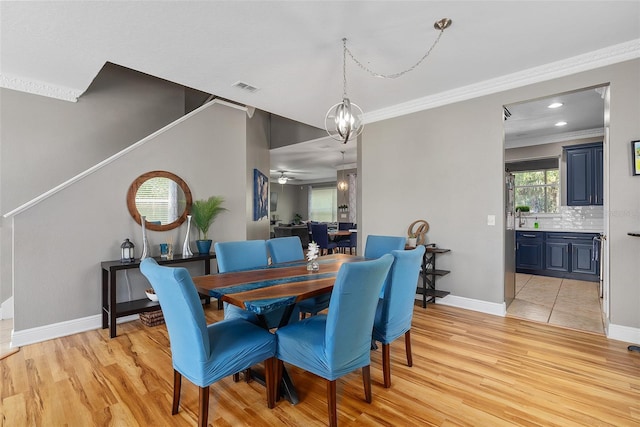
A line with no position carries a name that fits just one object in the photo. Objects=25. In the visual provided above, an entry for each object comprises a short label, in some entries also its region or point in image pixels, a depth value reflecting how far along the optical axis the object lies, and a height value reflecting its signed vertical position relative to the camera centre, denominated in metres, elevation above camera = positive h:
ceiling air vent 3.55 +1.55
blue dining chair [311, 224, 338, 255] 7.23 -0.50
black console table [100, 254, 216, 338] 3.00 -0.89
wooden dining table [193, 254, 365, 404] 1.67 -0.46
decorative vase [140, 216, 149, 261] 3.46 -0.30
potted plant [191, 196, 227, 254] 3.84 -0.01
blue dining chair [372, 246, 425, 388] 2.08 -0.62
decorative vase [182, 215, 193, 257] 3.76 -0.41
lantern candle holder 3.27 -0.40
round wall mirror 3.55 +0.18
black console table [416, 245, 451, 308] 3.83 -0.76
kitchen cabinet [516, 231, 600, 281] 5.21 -0.70
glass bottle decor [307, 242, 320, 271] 2.44 -0.34
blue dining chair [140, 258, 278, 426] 1.53 -0.74
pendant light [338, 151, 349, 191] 9.73 +0.99
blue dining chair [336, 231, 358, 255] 7.67 -0.68
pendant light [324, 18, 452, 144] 2.49 +1.56
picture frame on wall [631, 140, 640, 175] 2.76 +0.55
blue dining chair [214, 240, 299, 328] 2.41 -0.41
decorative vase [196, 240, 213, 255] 3.82 -0.39
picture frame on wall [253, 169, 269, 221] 5.68 +0.40
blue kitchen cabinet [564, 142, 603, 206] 5.14 +0.74
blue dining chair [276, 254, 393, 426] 1.59 -0.70
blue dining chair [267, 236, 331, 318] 2.77 -0.42
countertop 5.23 -0.25
